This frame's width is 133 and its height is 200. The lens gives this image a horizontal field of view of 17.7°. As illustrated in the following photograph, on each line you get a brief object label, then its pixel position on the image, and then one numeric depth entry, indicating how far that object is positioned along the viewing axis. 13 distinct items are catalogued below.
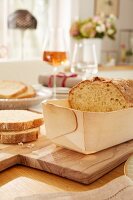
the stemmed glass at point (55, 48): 1.30
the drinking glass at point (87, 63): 1.33
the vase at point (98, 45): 3.02
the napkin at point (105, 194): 0.55
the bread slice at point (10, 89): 1.22
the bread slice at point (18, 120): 0.84
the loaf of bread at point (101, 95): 0.81
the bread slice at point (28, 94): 1.24
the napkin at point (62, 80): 1.46
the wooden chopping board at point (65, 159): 0.70
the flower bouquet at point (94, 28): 2.89
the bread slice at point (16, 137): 0.83
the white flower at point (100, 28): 2.98
